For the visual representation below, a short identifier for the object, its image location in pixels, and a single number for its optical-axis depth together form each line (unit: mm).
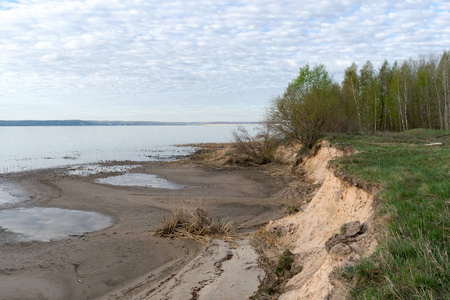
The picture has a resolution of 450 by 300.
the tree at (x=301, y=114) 25131
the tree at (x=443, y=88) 36469
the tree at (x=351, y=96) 35912
